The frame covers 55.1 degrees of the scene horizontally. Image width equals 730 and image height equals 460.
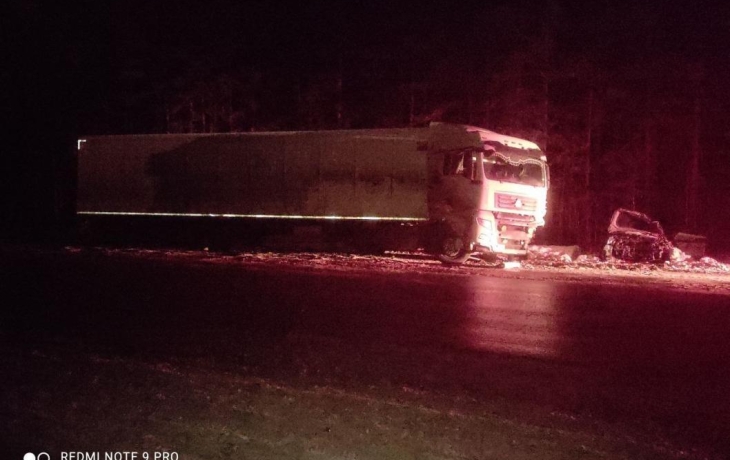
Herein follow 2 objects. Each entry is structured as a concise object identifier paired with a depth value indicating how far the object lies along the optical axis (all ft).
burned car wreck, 71.72
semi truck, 64.80
